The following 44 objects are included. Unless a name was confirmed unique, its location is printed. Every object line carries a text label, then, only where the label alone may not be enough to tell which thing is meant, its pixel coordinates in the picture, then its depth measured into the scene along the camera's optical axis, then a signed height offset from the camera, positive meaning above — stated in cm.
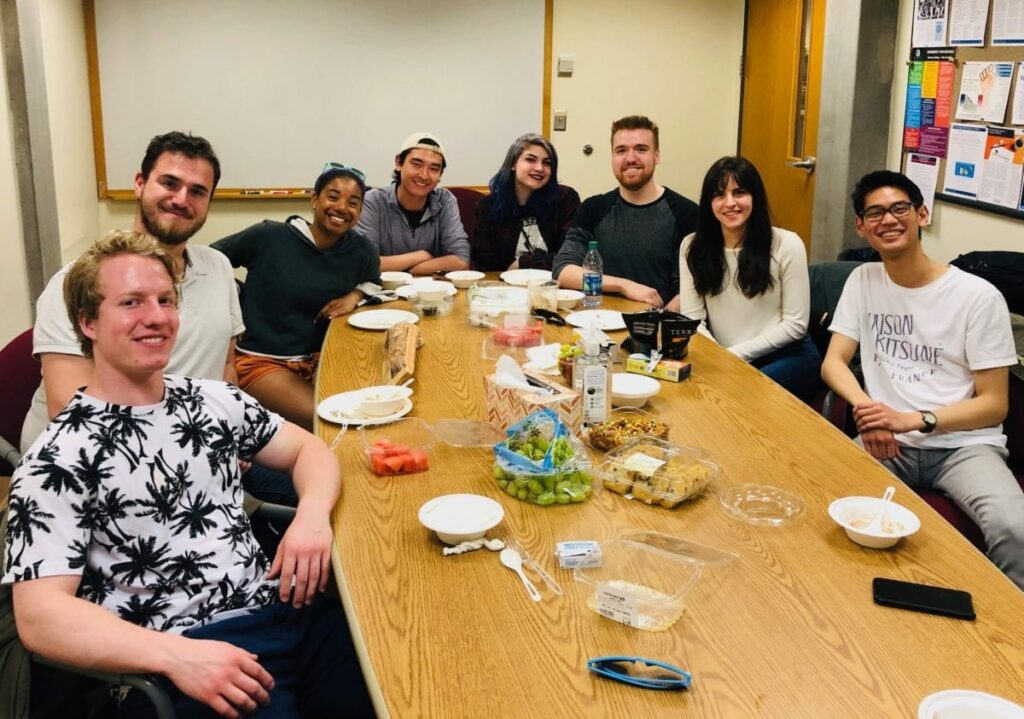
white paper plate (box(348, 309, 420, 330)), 285 -57
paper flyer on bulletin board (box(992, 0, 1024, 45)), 324 +44
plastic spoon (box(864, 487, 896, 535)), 142 -60
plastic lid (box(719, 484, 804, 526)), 152 -62
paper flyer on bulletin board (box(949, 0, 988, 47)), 346 +47
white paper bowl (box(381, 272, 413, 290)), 344 -53
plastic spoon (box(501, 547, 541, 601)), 130 -63
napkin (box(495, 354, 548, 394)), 183 -48
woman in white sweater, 287 -43
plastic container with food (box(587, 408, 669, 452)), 178 -57
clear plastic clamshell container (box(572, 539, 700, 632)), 121 -62
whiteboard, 502 +34
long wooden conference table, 107 -64
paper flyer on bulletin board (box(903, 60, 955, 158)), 373 +16
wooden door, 482 +25
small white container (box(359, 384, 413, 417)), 198 -57
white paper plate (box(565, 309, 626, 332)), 281 -56
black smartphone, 123 -62
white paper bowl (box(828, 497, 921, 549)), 140 -60
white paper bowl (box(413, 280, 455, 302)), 301 -50
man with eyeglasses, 218 -55
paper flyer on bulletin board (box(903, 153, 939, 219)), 385 -13
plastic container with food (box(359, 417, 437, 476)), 170 -61
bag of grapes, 158 -56
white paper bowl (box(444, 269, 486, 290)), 352 -53
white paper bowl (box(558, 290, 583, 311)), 313 -55
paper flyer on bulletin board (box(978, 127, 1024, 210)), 329 -9
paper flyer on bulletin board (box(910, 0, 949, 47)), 373 +51
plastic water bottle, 309 -50
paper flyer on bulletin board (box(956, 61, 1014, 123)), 334 +20
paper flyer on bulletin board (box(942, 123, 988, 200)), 351 -6
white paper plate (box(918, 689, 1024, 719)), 100 -62
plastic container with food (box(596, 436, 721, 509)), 157 -58
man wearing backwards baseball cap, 374 -33
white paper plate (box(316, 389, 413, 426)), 195 -60
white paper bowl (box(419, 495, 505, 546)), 141 -60
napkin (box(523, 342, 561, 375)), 229 -56
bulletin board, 330 +8
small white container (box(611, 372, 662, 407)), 204 -56
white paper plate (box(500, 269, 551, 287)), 345 -51
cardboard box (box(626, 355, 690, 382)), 228 -57
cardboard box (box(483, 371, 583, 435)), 176 -52
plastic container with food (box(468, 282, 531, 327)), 287 -52
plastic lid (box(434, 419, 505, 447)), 185 -60
